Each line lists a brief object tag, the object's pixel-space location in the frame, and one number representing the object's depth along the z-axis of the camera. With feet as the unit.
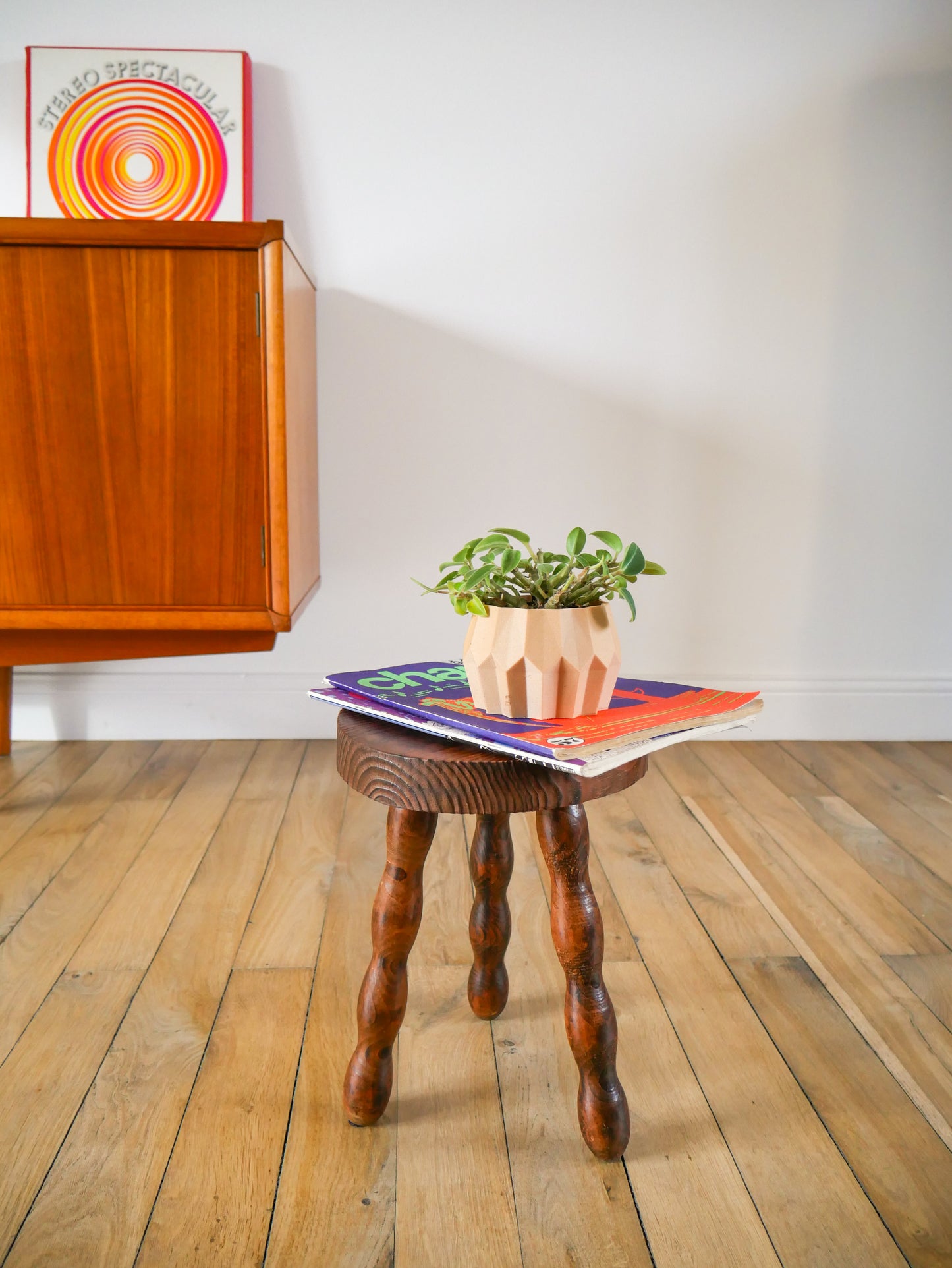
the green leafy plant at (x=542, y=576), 2.93
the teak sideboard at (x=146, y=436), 5.07
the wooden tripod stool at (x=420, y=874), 2.63
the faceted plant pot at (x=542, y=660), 2.80
